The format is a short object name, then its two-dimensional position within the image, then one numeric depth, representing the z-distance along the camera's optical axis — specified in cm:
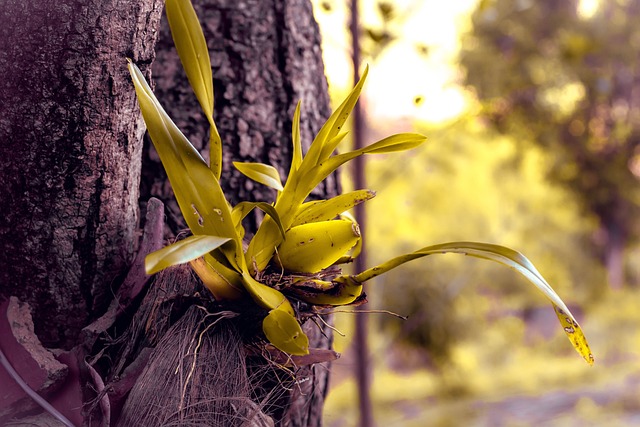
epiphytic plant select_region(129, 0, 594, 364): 114
